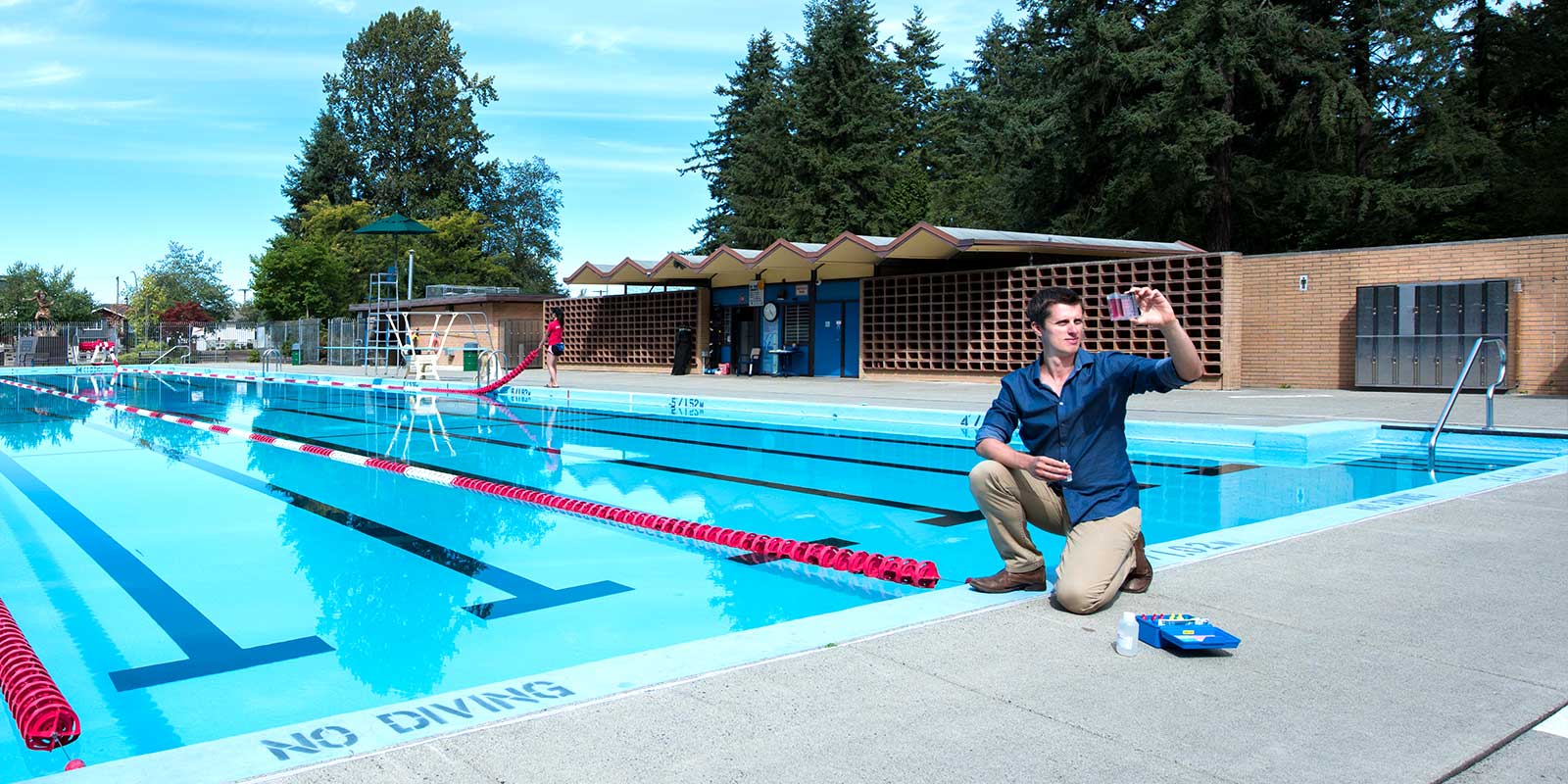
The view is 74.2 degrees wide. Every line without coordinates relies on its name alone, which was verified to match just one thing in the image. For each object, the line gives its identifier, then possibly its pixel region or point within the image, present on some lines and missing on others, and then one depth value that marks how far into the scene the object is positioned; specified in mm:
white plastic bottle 3324
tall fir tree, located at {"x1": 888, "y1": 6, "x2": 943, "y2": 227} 42625
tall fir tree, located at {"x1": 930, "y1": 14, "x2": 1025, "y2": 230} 31609
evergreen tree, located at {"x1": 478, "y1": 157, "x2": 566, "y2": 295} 63000
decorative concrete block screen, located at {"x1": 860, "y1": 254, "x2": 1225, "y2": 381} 18672
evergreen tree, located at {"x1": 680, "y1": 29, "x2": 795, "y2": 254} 43250
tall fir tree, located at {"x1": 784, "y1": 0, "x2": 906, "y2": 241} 41875
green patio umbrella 24828
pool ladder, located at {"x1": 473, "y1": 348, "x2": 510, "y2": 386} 23812
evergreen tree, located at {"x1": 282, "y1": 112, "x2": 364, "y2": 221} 56344
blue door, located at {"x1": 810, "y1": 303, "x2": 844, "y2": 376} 25391
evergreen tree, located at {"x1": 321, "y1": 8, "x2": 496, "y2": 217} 56625
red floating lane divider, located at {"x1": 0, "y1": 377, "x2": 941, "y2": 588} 4773
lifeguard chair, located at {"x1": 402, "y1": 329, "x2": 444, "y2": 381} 25938
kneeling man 3816
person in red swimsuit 20641
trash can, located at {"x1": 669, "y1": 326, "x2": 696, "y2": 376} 28250
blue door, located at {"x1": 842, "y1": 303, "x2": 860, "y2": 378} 24906
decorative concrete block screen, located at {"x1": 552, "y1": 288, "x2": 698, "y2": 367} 29766
